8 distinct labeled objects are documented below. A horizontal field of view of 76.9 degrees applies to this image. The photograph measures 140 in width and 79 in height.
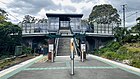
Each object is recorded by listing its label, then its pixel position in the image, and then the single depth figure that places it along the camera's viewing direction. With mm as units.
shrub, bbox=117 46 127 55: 10798
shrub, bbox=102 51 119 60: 9196
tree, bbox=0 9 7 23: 17241
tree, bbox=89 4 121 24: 30520
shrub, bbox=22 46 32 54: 13963
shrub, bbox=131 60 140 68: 6387
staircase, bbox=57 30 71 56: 13256
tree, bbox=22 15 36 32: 39155
